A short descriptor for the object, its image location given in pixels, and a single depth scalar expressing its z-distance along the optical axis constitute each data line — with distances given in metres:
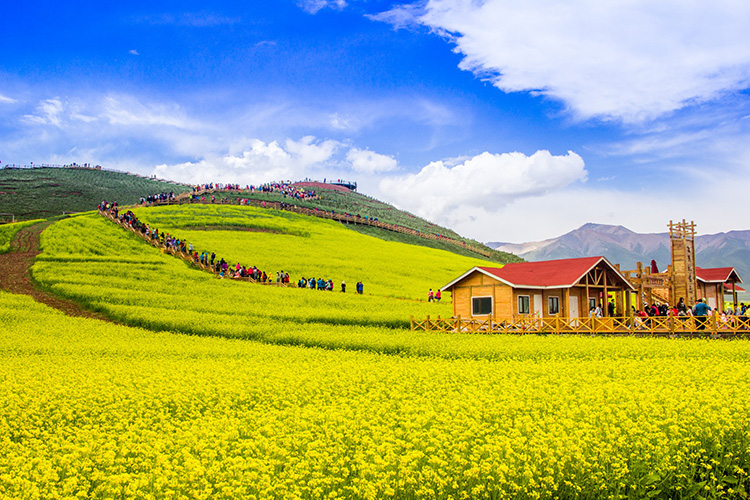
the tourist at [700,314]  30.51
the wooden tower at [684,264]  40.28
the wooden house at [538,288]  38.47
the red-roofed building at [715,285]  47.72
